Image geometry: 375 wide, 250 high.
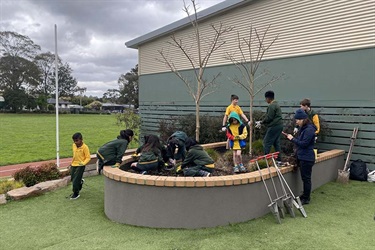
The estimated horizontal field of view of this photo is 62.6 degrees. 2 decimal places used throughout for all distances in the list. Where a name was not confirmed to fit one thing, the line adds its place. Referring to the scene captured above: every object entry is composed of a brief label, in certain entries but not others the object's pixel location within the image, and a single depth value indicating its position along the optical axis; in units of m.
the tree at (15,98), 59.19
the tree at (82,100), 93.62
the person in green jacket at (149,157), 5.38
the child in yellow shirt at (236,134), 5.86
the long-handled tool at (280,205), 4.57
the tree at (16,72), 59.88
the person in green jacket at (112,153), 5.58
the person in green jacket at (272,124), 6.05
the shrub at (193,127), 9.83
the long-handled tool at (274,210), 4.33
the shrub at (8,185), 6.18
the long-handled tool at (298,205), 4.62
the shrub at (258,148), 7.71
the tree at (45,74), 68.70
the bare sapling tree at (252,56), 9.55
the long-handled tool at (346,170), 6.64
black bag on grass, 6.83
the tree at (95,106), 85.38
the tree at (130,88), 65.26
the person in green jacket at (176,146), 5.86
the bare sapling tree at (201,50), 11.30
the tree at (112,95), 91.19
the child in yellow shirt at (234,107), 7.08
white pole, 7.93
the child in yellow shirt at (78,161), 5.88
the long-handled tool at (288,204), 4.62
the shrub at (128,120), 13.62
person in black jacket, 5.04
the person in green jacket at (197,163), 4.99
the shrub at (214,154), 7.02
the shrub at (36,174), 6.59
